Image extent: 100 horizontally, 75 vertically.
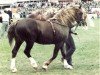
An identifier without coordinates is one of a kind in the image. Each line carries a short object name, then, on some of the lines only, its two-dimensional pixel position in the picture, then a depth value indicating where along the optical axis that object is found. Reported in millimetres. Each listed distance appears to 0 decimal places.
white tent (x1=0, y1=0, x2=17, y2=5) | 62181
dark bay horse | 12695
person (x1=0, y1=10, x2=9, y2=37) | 25953
